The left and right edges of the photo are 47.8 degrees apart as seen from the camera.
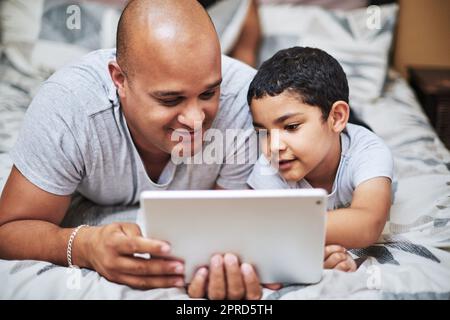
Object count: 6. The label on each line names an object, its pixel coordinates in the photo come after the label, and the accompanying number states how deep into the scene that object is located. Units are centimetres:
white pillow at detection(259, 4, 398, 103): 193
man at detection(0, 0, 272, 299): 93
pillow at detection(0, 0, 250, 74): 194
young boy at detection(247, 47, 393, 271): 106
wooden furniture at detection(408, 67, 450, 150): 203
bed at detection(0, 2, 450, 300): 93
